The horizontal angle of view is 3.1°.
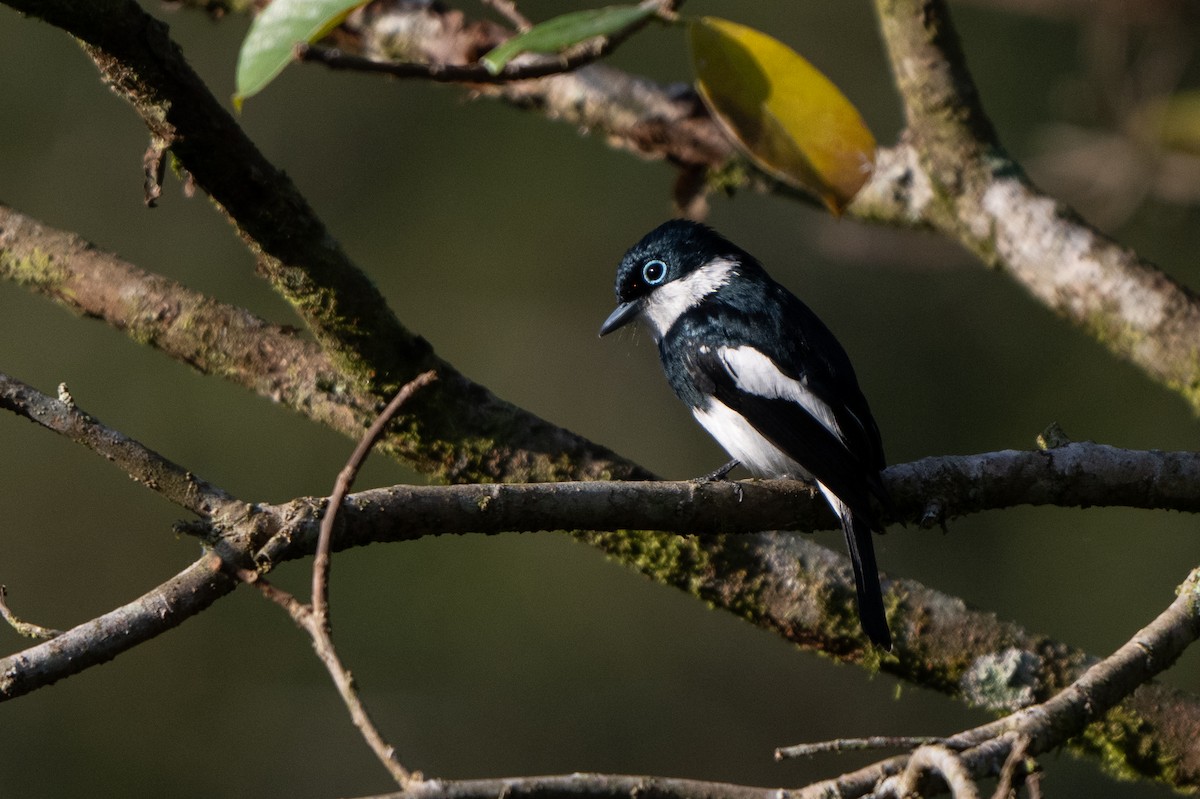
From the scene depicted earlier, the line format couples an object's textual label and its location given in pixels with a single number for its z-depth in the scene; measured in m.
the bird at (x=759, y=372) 6.13
